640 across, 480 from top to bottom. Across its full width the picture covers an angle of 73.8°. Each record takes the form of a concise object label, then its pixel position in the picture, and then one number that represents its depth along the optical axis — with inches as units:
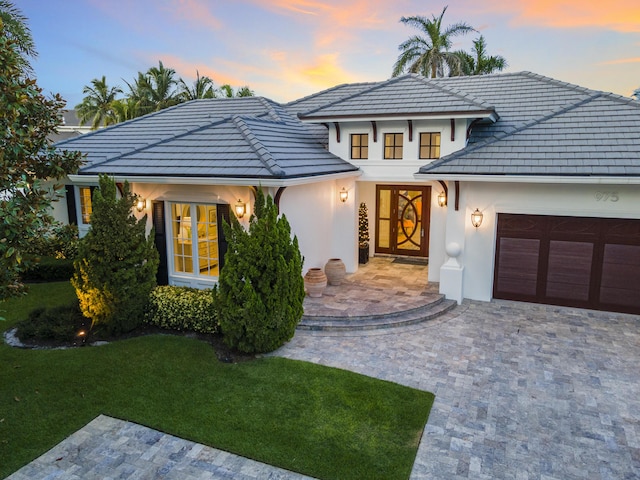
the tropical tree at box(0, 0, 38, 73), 493.4
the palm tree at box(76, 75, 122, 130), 1763.0
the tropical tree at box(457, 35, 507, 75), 1333.7
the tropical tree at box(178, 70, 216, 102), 1606.8
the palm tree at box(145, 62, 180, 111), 1576.0
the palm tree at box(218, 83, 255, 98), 1644.8
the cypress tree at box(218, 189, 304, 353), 322.7
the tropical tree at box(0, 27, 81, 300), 200.7
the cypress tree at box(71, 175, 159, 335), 356.2
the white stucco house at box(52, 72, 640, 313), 410.6
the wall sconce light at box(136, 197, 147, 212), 452.1
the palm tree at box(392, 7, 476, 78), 1253.1
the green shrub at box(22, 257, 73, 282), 547.8
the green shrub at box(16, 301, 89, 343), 367.6
